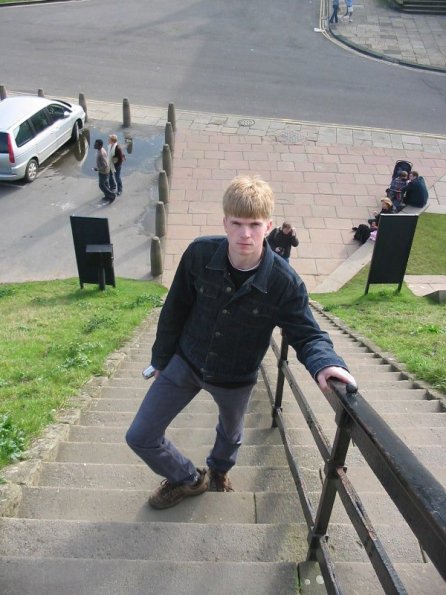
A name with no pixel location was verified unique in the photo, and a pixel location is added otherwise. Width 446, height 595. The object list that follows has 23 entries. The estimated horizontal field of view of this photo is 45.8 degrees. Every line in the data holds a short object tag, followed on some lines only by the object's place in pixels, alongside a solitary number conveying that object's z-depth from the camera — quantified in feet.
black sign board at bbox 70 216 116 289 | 26.96
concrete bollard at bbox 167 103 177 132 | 48.16
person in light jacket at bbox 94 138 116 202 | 36.63
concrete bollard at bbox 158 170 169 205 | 36.92
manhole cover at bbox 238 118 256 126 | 51.34
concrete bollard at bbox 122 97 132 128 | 48.96
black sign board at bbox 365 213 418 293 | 26.63
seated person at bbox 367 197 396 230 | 34.96
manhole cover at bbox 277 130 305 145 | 48.60
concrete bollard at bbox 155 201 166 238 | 34.06
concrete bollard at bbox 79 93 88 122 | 49.31
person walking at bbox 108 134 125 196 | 37.74
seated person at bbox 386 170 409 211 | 38.27
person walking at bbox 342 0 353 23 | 79.28
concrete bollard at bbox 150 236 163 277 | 31.00
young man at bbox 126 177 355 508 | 7.69
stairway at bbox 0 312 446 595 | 7.09
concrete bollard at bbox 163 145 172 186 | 41.06
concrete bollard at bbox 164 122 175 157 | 45.29
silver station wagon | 38.22
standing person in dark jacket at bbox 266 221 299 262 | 28.48
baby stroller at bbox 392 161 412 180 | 39.73
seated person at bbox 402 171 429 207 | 37.63
